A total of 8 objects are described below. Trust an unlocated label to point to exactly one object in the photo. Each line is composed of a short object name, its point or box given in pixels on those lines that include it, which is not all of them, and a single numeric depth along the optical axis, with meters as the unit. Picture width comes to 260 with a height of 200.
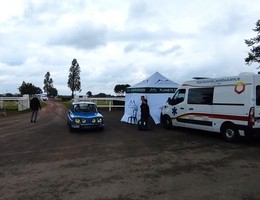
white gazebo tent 11.39
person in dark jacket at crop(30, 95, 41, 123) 12.16
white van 7.01
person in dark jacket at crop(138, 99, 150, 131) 9.84
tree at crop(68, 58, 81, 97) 65.34
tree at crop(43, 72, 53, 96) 84.81
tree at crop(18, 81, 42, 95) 54.85
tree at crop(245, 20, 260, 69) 19.85
